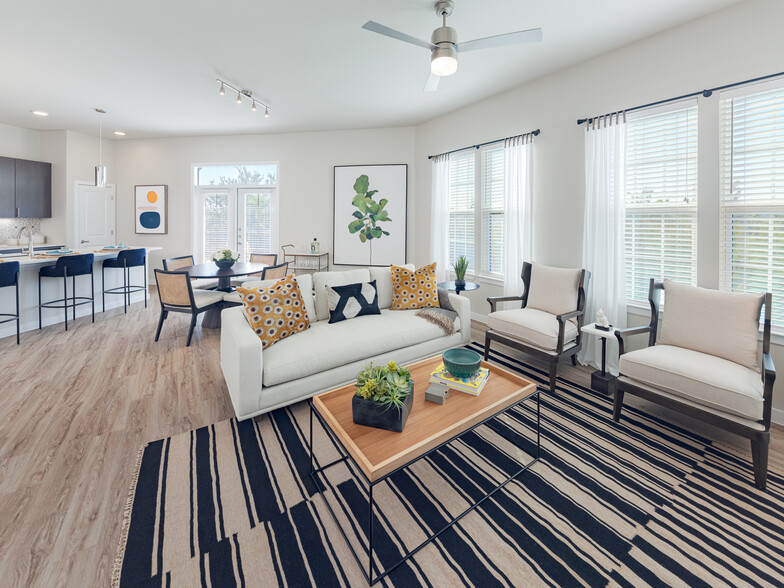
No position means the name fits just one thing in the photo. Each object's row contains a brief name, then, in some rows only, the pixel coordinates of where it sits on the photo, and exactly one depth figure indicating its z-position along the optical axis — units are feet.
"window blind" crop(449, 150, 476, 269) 16.63
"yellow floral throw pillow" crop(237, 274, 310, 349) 8.69
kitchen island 13.57
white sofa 7.65
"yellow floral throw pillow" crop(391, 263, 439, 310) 11.87
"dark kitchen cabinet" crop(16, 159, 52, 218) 19.79
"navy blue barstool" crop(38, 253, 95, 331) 14.32
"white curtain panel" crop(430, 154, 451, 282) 17.77
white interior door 21.94
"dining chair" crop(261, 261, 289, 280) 14.65
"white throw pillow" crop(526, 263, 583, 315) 11.16
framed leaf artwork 20.33
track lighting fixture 14.03
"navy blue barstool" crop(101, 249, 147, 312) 16.96
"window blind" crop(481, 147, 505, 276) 15.21
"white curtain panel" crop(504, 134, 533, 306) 13.62
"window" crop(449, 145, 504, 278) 15.40
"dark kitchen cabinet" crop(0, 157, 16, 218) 18.98
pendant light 17.28
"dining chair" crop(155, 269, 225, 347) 12.66
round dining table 14.02
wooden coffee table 4.71
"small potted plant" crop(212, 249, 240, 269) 15.20
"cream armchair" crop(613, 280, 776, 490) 6.28
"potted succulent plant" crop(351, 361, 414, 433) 5.36
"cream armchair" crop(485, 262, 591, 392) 9.87
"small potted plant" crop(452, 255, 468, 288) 14.19
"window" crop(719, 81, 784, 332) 8.06
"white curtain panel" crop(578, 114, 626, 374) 10.72
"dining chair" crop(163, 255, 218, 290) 15.70
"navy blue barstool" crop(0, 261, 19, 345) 12.18
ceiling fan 7.85
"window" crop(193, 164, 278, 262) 22.57
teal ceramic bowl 6.68
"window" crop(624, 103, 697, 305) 9.51
